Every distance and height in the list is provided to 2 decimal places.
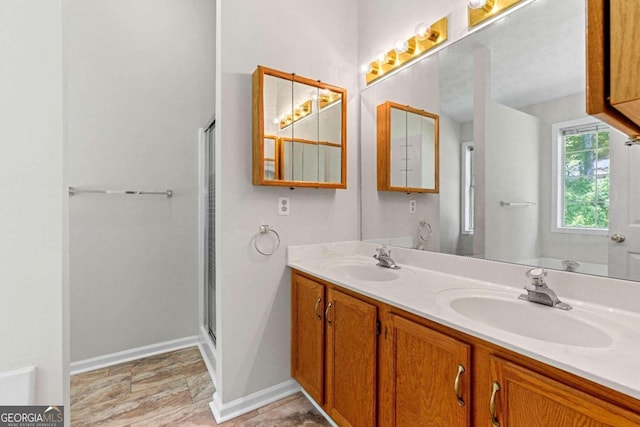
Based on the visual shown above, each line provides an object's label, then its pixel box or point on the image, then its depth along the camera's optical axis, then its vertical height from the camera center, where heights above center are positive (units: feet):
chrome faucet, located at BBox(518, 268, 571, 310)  3.44 -0.97
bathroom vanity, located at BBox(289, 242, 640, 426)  2.26 -1.43
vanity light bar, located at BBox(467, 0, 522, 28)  4.42 +3.17
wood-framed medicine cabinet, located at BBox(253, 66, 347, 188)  5.62 +1.66
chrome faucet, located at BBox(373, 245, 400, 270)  5.75 -0.93
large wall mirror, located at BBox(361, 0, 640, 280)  3.60 +0.80
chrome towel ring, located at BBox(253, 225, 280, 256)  5.88 -0.46
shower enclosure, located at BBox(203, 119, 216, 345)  7.68 -0.59
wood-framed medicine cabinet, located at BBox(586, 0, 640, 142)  1.74 +0.96
